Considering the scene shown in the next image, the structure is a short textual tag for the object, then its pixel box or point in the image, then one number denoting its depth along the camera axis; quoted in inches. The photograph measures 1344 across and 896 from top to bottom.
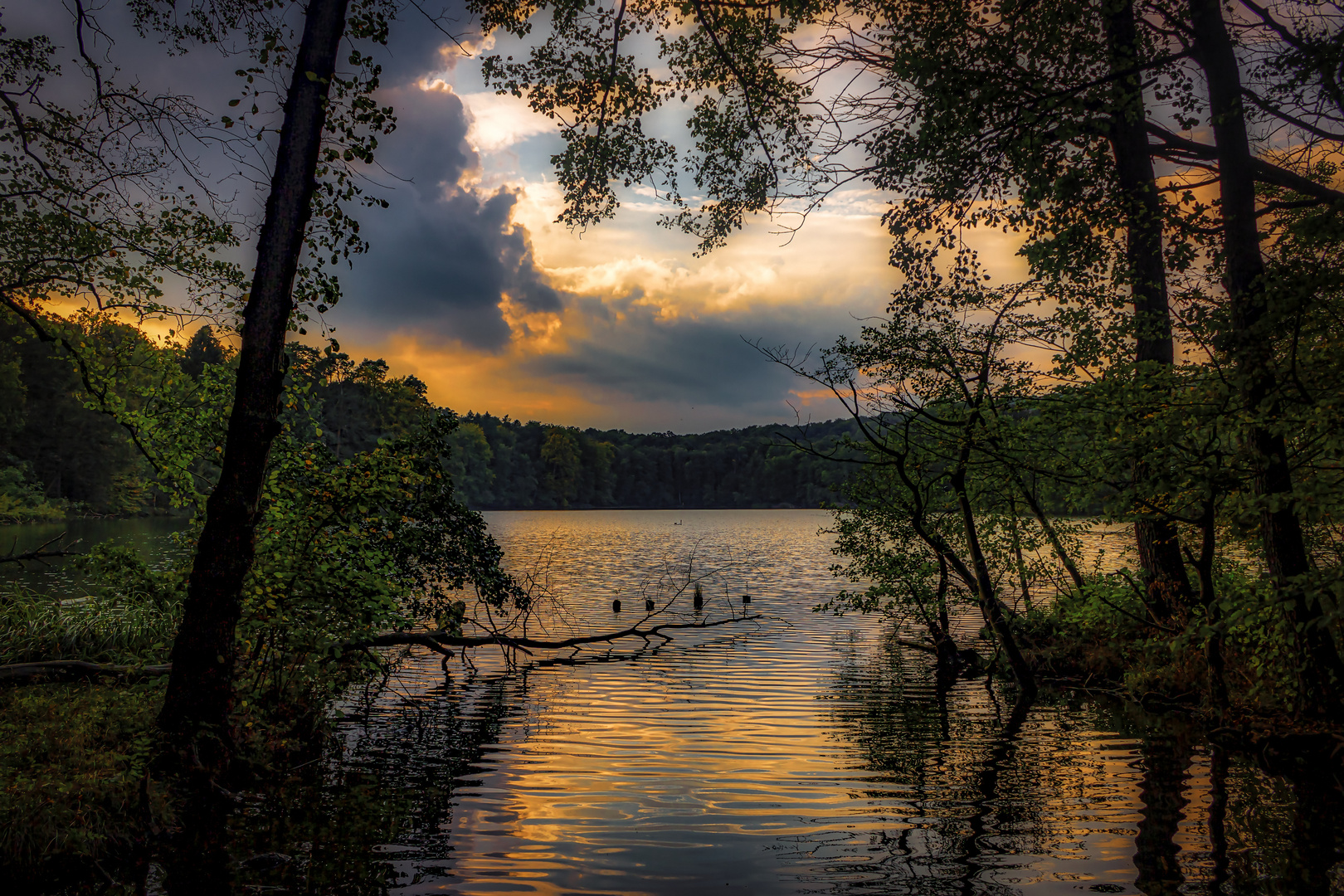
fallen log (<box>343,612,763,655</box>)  512.7
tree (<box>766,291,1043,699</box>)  555.5
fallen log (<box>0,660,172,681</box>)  312.8
